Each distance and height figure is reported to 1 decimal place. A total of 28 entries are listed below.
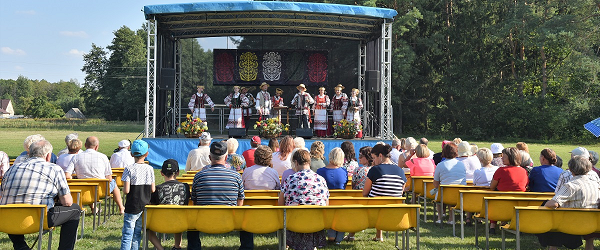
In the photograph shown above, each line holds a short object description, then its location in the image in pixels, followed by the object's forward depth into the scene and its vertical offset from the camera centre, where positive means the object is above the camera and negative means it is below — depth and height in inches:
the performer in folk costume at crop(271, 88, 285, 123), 505.4 +18.6
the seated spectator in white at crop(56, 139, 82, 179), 210.1 -14.5
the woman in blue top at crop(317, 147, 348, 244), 182.1 -19.5
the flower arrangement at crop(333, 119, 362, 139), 465.7 -8.3
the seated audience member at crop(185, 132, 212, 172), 252.7 -17.6
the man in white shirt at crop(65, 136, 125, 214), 215.0 -17.9
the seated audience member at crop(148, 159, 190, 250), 153.9 -20.7
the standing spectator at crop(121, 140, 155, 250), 159.8 -21.5
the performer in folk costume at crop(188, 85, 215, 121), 513.7 +15.9
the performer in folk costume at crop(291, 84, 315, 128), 507.8 +15.9
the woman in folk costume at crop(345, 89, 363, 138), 493.0 +10.8
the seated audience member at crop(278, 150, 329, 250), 154.1 -21.1
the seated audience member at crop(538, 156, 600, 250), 152.4 -21.5
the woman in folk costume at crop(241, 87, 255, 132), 513.3 +11.1
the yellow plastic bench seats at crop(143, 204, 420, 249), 143.7 -27.1
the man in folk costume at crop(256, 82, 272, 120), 507.5 +16.8
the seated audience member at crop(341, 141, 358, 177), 209.8 -15.5
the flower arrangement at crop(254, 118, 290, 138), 452.4 -7.3
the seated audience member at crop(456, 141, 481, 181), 243.4 -20.3
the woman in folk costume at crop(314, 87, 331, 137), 516.4 +8.3
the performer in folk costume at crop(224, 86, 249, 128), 508.7 +12.4
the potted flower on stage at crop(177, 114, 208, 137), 448.1 -6.6
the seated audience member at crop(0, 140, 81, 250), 144.3 -17.8
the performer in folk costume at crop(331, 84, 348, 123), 510.9 +15.1
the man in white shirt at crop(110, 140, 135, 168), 269.1 -19.8
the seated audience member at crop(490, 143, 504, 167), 249.0 -16.8
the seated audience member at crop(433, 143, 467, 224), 220.1 -21.0
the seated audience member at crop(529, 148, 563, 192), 193.0 -19.9
